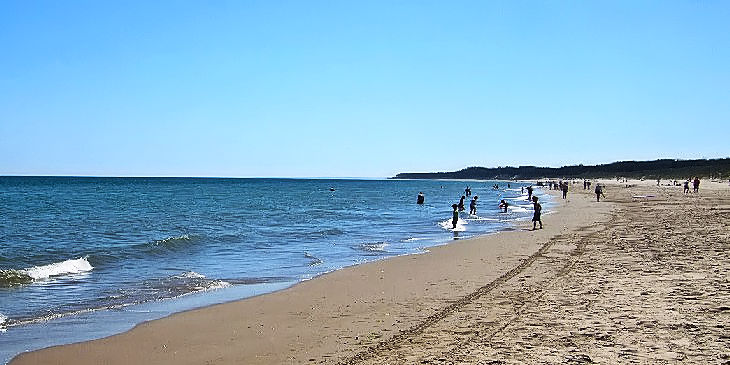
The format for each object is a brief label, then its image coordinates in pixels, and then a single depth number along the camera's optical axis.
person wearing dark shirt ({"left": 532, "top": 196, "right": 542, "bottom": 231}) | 26.97
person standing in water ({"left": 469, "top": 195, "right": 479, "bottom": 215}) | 40.39
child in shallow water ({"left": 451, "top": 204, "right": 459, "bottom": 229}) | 29.85
